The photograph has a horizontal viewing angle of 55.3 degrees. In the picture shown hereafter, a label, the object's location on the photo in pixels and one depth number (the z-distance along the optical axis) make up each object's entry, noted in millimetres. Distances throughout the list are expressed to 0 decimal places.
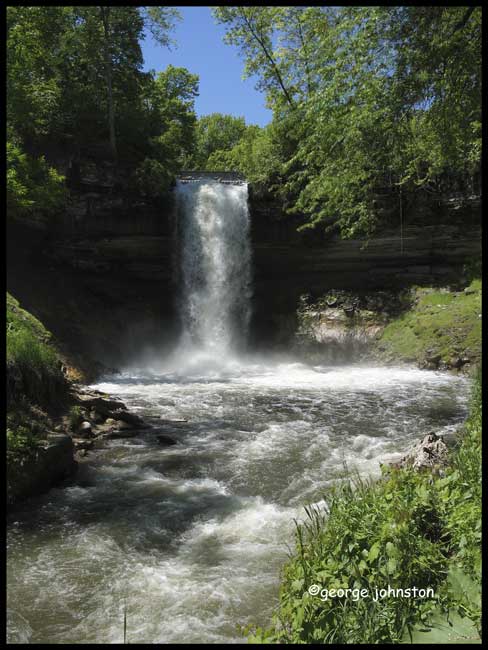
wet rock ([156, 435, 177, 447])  9360
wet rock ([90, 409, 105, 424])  10125
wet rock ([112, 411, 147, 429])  10406
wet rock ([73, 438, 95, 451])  8734
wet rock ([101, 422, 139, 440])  9641
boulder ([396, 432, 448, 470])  6020
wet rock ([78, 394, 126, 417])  10469
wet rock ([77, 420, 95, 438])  9289
